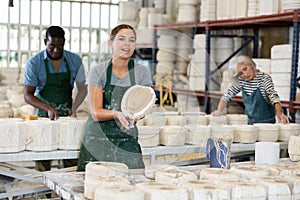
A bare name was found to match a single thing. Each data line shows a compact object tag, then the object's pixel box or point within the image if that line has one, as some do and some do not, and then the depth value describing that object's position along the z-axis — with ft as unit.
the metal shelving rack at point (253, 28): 19.40
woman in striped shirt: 18.84
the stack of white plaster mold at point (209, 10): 25.22
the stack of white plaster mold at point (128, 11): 32.32
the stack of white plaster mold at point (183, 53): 28.17
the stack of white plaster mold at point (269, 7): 20.71
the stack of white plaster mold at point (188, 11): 28.19
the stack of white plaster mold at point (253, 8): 21.95
